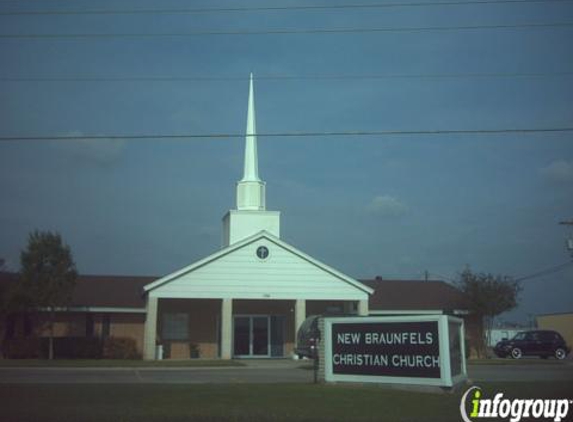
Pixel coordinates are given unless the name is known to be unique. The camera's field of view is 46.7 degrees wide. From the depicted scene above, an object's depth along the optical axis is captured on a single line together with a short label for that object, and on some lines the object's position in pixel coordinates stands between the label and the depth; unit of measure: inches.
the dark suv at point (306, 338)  986.1
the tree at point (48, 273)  1144.2
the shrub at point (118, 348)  1245.1
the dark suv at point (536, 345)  1371.8
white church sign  611.2
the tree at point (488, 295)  1393.9
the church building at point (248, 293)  1243.8
